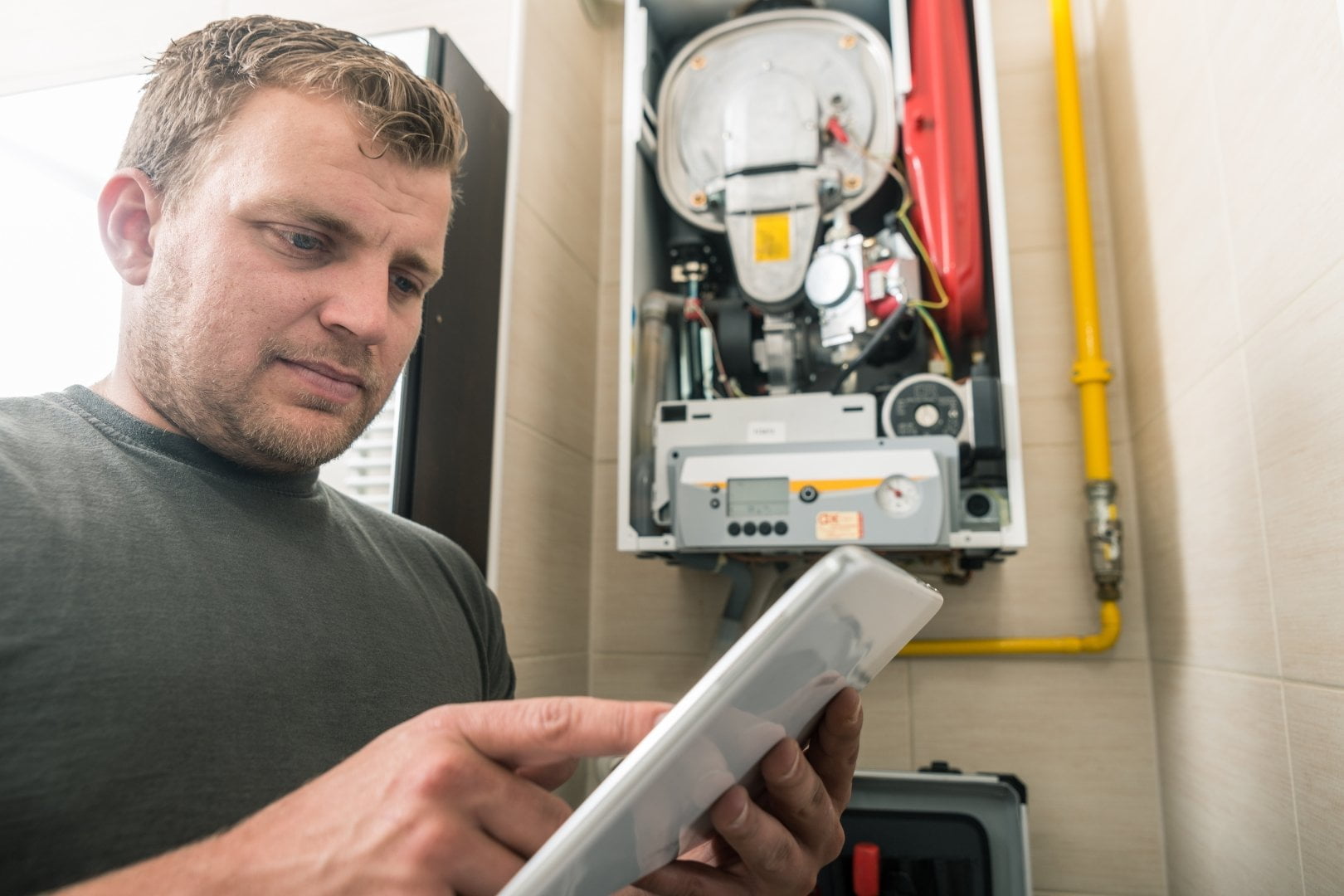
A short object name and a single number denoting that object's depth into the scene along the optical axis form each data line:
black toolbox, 1.33
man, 0.41
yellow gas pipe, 1.57
